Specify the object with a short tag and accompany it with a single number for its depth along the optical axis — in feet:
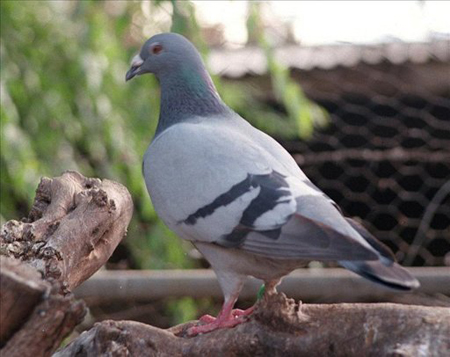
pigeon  13.38
